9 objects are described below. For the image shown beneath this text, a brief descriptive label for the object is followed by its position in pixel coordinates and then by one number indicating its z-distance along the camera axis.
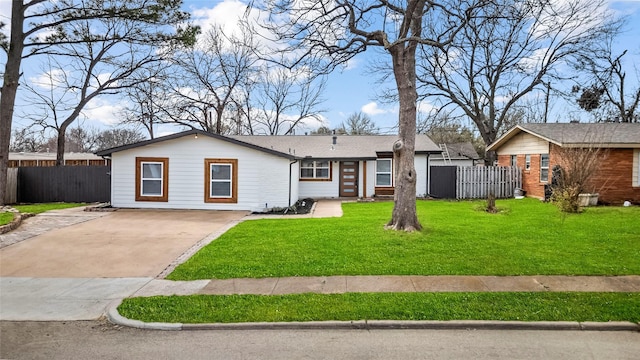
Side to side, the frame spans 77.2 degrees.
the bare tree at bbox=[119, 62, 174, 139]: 27.48
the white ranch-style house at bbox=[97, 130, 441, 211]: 15.95
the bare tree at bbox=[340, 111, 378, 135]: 42.81
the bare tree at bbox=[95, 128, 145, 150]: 50.03
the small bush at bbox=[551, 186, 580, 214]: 13.73
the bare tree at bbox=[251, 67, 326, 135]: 35.69
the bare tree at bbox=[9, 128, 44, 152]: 44.78
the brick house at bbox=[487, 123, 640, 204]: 16.69
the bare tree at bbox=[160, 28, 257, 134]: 30.78
